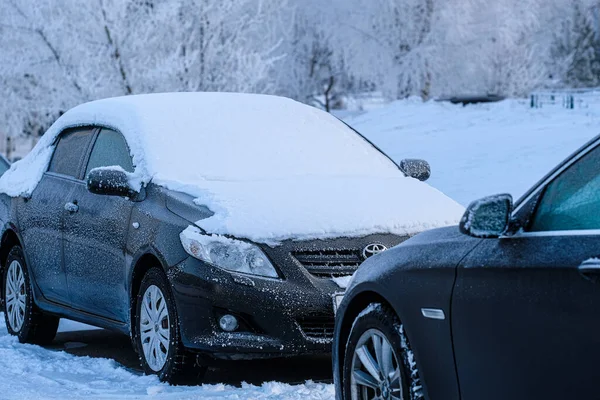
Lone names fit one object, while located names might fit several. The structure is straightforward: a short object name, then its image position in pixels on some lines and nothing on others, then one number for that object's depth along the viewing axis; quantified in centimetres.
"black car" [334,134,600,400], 632
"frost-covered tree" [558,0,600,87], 12613
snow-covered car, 1166
